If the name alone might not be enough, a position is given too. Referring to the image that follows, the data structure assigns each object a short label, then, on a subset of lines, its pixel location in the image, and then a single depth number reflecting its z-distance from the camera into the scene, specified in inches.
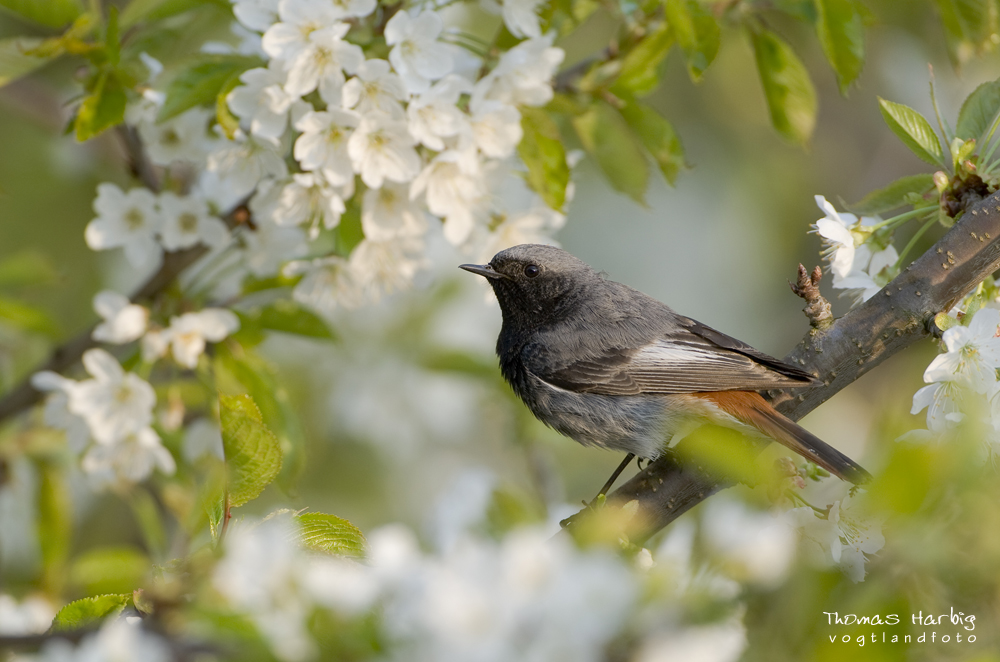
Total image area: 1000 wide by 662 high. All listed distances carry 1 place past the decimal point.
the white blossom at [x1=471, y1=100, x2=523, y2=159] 220.2
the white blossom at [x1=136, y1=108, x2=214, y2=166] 246.5
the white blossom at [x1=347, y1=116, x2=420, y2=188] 211.0
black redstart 254.4
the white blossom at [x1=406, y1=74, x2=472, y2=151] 211.2
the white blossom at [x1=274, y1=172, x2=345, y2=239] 226.8
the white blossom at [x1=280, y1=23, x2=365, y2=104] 200.7
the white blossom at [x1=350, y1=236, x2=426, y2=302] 247.8
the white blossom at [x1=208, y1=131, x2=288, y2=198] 228.7
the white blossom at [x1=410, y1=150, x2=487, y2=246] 227.1
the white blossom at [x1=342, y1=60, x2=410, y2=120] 205.8
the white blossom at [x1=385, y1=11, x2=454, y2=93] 205.8
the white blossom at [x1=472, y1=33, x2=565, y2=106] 219.8
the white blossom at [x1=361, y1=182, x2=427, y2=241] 234.7
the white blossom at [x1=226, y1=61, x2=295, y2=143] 210.4
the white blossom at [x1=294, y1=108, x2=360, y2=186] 209.5
